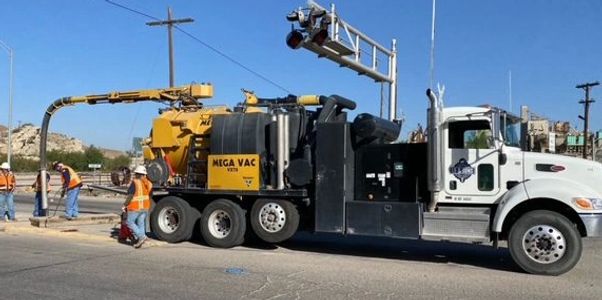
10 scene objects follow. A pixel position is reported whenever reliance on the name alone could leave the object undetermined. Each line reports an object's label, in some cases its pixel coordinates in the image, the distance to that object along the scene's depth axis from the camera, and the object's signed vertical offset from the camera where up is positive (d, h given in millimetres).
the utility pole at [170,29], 32094 +7702
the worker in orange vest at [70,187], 15778 -425
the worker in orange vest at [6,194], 16438 -630
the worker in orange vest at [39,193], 16086 -588
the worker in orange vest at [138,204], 11609 -612
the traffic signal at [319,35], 13742 +3111
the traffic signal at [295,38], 13727 +3034
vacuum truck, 8914 -82
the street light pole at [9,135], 33594 +1961
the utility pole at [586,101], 55344 +7199
